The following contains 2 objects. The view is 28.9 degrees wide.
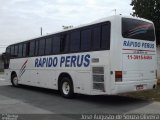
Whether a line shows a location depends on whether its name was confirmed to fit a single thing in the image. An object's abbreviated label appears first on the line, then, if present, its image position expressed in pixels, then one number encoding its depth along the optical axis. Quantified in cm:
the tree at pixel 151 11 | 2303
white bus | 1145
